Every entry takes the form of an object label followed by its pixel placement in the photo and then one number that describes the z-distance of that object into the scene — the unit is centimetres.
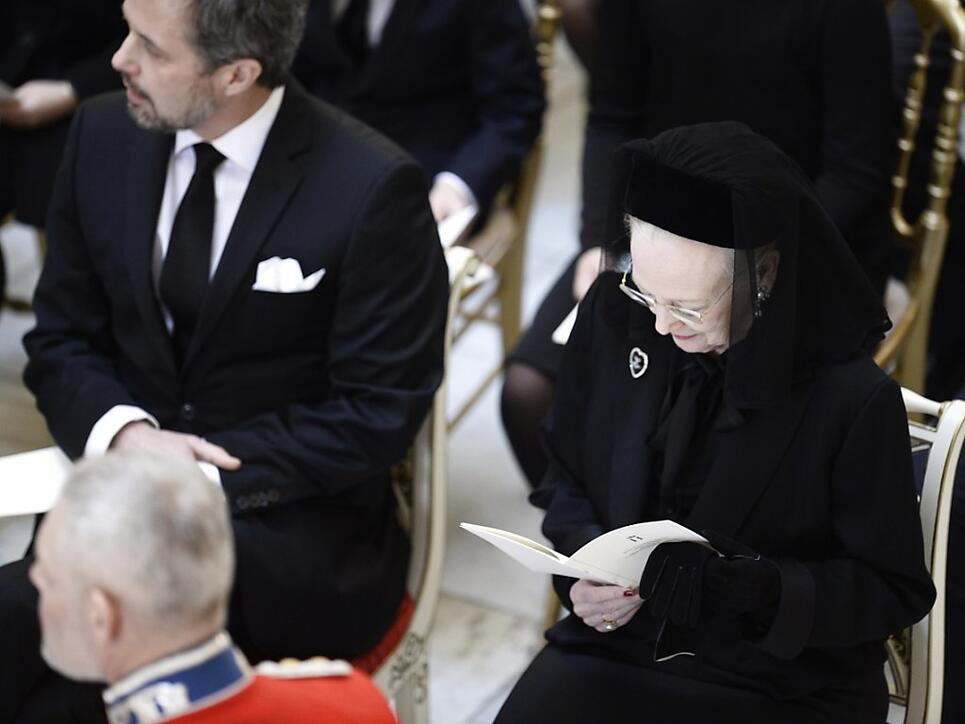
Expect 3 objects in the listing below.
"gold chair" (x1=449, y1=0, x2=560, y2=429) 730
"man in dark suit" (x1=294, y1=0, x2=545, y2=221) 696
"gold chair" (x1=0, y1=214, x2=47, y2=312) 795
